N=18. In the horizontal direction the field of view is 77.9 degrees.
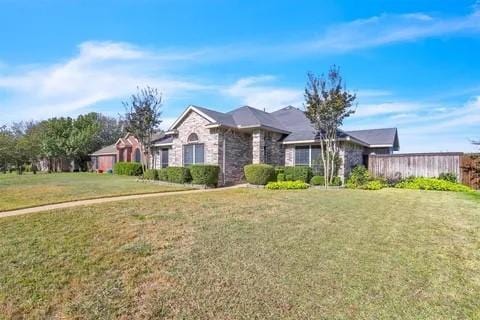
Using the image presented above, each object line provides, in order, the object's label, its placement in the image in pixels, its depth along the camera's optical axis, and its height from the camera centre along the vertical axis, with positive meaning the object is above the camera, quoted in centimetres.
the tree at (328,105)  1691 +309
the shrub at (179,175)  1798 -90
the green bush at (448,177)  1705 -108
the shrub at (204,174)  1700 -80
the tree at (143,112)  2202 +362
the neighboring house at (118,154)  3369 +86
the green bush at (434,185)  1510 -142
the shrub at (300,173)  1812 -84
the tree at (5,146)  3322 +181
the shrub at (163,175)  1943 -96
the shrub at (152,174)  2062 -95
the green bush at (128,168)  2877 -76
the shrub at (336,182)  1755 -136
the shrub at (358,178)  1683 -112
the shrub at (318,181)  1762 -130
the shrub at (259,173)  1750 -81
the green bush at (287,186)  1520 -136
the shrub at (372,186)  1561 -144
